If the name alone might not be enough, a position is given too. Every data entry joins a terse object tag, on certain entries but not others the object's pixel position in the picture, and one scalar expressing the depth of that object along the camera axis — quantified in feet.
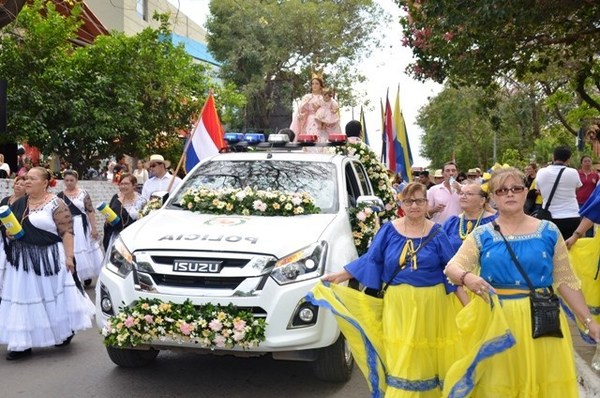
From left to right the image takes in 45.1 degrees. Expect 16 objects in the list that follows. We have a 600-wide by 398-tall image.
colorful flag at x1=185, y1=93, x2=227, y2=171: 35.65
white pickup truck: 17.80
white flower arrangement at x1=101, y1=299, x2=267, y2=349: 17.39
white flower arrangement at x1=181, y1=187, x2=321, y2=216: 21.53
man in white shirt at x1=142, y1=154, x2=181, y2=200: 36.37
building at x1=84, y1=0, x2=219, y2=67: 120.78
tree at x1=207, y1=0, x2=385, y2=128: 118.52
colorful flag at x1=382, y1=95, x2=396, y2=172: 45.29
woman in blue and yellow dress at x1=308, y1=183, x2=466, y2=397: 14.78
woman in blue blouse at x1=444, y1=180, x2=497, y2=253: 21.88
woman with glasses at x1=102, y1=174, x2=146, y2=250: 32.48
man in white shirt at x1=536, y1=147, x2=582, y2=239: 30.05
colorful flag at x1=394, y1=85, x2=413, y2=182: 45.13
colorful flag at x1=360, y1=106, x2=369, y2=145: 52.66
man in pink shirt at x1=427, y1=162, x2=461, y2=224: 33.04
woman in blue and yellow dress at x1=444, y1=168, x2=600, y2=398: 12.63
